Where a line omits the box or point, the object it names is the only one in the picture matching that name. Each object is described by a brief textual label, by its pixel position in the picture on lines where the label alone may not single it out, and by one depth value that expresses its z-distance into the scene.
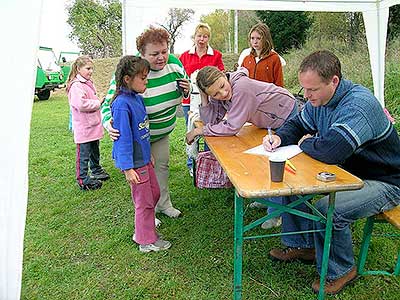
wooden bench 2.10
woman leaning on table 2.60
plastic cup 1.78
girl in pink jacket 4.02
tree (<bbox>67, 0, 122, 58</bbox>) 23.30
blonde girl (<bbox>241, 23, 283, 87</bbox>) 4.26
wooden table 1.75
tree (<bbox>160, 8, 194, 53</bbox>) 18.94
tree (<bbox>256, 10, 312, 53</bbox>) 13.34
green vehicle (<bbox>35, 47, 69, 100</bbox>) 12.08
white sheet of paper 2.28
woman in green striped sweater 2.72
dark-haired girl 2.52
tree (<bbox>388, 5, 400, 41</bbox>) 10.79
